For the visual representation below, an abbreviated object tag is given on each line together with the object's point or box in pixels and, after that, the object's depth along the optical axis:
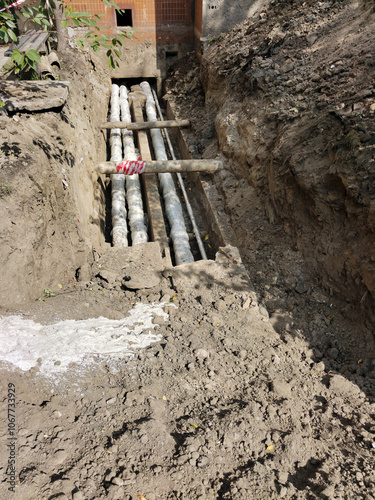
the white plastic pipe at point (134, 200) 7.25
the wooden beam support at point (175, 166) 7.84
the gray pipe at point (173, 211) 6.70
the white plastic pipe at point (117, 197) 7.16
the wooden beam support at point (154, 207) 6.87
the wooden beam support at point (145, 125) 10.27
